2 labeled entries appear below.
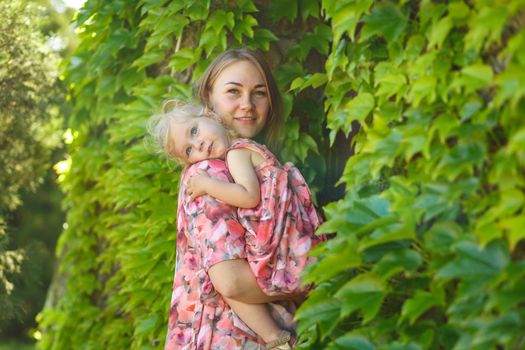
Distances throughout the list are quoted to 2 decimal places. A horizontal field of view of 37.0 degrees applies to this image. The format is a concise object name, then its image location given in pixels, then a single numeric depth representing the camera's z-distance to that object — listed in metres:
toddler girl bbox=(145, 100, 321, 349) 2.77
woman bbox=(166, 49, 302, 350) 2.78
